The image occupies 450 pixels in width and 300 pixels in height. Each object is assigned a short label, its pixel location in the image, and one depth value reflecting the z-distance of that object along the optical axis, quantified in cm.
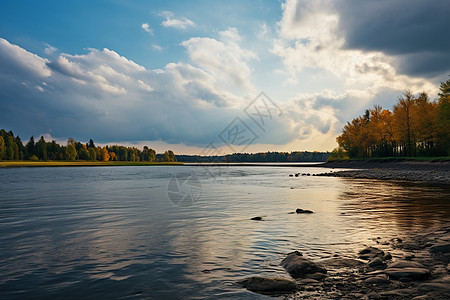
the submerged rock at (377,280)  692
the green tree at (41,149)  18650
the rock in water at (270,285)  684
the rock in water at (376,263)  823
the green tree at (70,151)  19712
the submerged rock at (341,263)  842
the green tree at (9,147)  16400
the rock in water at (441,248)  924
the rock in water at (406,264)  767
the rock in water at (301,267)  791
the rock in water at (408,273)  708
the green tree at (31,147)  18541
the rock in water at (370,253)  920
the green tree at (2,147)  15638
